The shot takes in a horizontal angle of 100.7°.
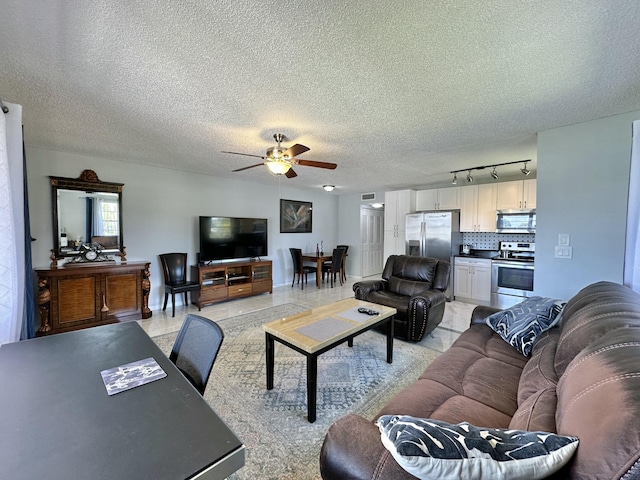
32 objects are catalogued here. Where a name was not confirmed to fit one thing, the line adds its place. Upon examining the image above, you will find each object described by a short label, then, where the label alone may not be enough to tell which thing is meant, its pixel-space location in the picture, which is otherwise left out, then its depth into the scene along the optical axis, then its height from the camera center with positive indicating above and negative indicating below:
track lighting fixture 4.00 +1.07
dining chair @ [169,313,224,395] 1.20 -0.58
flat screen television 4.80 -0.14
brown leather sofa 0.61 -0.67
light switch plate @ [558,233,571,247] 2.64 -0.06
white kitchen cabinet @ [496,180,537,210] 4.46 +0.66
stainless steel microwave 4.51 +0.20
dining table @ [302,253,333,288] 6.12 -0.67
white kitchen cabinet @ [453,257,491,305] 4.69 -0.88
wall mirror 3.59 +0.21
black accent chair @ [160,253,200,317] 4.13 -0.76
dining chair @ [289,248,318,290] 6.21 -0.79
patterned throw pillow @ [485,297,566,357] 1.89 -0.67
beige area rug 1.58 -1.32
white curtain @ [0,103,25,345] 1.67 +0.02
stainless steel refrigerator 5.10 -0.06
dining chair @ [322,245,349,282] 6.51 -0.83
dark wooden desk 0.66 -0.59
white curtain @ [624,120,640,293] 2.10 +0.10
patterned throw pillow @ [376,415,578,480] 0.66 -0.58
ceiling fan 2.88 +0.79
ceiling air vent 7.07 +0.94
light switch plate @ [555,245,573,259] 2.63 -0.19
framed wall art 6.39 +0.38
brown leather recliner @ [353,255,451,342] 3.00 -0.77
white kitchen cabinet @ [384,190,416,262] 5.96 +0.36
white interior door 7.47 -0.21
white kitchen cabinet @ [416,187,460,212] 5.31 +0.70
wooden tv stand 4.49 -0.92
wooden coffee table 1.85 -0.80
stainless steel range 4.22 -0.70
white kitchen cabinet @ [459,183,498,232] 4.87 +0.47
